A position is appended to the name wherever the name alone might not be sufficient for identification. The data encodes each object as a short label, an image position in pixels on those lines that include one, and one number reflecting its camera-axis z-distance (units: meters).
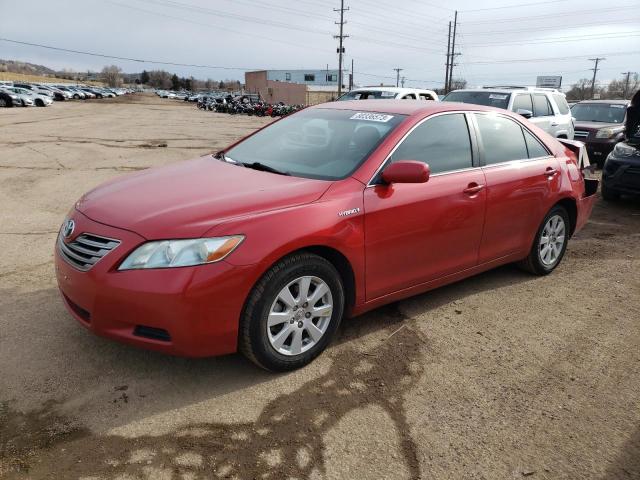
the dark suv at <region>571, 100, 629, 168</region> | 12.43
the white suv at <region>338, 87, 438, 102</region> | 13.05
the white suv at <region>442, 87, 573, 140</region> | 10.66
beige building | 75.06
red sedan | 2.83
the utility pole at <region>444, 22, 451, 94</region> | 56.88
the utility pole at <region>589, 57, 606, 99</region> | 78.31
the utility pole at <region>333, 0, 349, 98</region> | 54.75
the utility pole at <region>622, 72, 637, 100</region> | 68.38
